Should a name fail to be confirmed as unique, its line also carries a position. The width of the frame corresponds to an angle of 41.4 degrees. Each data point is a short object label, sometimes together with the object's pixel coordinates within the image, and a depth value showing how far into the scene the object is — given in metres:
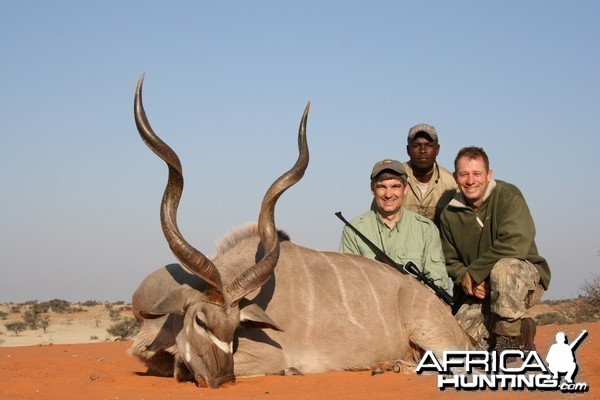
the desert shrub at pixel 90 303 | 24.00
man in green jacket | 6.68
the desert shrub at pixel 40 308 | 20.52
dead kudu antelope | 5.57
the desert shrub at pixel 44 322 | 16.25
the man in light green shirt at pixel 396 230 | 7.27
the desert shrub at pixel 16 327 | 15.50
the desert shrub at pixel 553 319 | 13.31
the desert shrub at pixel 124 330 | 14.09
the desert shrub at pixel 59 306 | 20.84
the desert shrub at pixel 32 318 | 16.48
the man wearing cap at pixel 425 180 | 8.68
